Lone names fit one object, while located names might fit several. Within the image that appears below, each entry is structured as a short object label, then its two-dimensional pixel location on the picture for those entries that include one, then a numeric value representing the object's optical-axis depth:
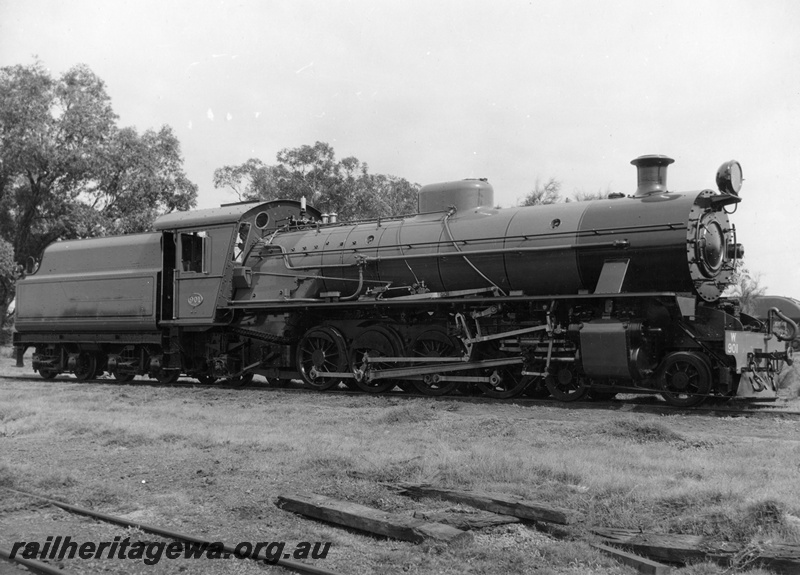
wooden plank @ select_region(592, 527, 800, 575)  4.50
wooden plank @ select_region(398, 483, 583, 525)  5.49
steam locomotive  11.34
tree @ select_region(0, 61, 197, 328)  31.84
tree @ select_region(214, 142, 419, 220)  37.50
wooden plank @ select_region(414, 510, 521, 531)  5.45
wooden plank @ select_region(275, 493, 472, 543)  5.17
